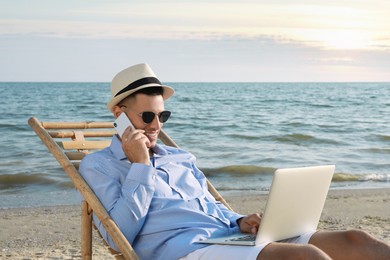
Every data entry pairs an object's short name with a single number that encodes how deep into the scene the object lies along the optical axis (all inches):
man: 122.0
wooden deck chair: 124.9
